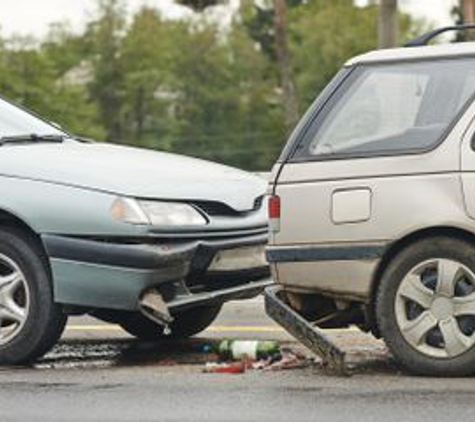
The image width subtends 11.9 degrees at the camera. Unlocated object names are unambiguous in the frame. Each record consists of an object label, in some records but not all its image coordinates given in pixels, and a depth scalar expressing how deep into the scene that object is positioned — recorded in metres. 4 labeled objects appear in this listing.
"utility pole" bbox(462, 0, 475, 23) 42.72
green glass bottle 12.38
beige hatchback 10.87
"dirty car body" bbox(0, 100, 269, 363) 11.64
